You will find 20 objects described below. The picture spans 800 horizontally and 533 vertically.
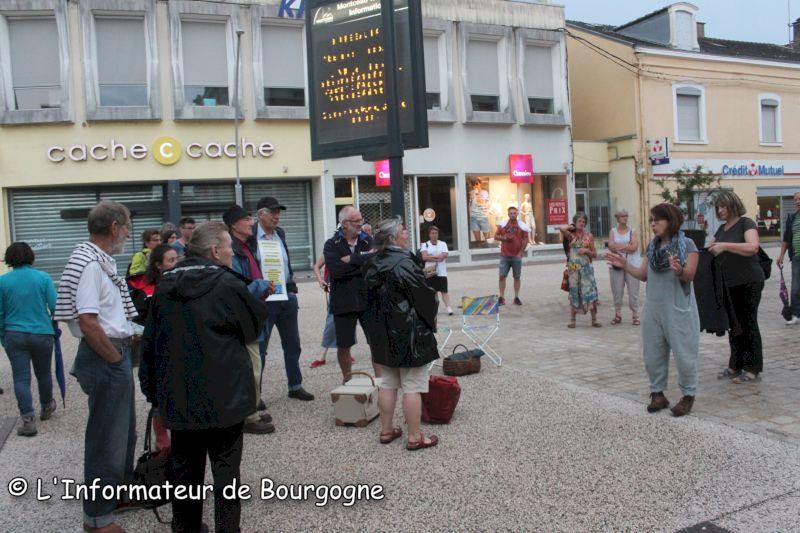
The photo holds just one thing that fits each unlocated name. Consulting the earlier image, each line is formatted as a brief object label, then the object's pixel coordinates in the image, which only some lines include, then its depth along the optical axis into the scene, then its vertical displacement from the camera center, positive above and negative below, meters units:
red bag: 5.46 -1.40
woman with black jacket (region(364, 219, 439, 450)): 4.84 -0.68
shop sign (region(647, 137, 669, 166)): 24.42 +2.31
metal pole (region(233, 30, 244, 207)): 16.44 +3.27
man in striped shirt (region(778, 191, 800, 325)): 9.29 -0.54
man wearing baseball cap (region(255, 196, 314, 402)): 6.19 -0.73
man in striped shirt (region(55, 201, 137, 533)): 3.59 -0.56
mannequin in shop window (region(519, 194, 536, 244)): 24.20 +0.33
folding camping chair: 7.89 -0.98
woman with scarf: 5.36 -0.76
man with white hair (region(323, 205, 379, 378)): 6.42 -0.45
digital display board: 5.83 +1.34
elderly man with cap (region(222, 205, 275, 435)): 5.51 -0.15
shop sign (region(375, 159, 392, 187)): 21.45 +1.72
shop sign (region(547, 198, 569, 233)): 24.59 +0.24
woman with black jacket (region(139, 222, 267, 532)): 3.26 -0.63
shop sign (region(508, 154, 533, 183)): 23.48 +1.85
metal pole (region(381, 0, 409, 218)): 5.72 +1.04
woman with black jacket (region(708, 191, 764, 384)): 6.28 -0.68
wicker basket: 7.11 -1.45
